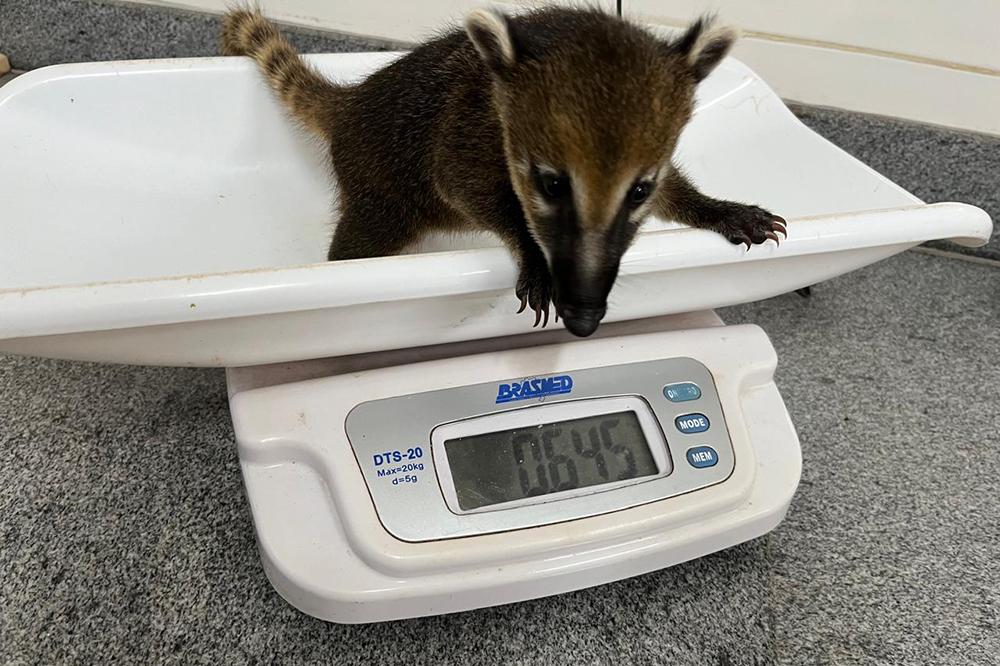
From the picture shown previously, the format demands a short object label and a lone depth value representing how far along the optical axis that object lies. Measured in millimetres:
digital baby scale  510
